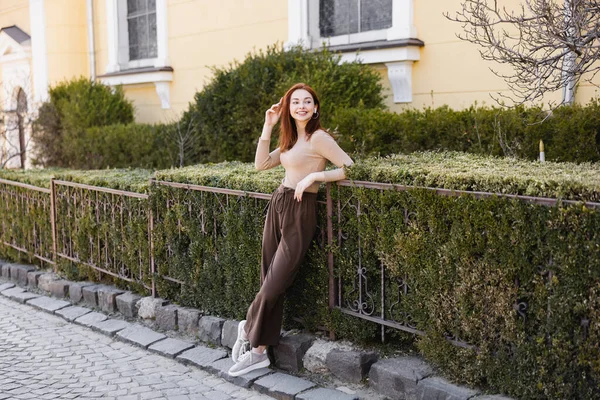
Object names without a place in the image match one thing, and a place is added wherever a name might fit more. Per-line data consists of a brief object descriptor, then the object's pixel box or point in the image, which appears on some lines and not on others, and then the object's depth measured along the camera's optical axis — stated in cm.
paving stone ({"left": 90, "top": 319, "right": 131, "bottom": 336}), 644
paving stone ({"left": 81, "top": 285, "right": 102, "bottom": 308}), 725
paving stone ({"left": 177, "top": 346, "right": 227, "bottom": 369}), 547
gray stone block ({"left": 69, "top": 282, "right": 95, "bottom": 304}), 748
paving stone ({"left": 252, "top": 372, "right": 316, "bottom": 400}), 473
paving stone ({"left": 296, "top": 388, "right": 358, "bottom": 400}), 455
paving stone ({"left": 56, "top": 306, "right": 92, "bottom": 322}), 699
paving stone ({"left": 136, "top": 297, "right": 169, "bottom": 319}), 648
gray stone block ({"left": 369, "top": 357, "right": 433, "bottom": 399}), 434
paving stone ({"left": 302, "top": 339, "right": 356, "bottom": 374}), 491
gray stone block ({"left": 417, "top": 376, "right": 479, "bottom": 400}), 405
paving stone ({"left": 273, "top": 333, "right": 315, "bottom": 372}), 505
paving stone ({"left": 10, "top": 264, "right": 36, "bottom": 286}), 854
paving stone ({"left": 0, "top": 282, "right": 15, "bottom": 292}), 846
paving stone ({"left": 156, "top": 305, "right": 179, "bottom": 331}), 625
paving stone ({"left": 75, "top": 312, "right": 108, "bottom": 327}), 676
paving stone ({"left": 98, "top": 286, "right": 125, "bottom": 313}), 701
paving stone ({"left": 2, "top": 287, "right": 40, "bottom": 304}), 786
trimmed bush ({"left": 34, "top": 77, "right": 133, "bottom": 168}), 1300
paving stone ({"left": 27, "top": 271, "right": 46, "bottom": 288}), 830
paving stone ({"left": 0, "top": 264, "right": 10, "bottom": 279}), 893
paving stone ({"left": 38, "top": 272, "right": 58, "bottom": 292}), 803
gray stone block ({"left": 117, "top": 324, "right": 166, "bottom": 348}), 607
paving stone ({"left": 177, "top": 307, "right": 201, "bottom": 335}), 603
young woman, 486
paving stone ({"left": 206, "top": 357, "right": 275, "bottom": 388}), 502
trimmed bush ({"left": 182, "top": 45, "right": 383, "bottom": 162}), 829
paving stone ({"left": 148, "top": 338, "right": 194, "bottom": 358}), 574
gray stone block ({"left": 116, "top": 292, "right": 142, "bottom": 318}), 675
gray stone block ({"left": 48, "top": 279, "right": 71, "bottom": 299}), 773
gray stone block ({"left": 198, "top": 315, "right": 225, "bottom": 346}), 578
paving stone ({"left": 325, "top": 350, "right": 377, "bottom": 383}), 468
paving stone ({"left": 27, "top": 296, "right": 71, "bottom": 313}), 734
